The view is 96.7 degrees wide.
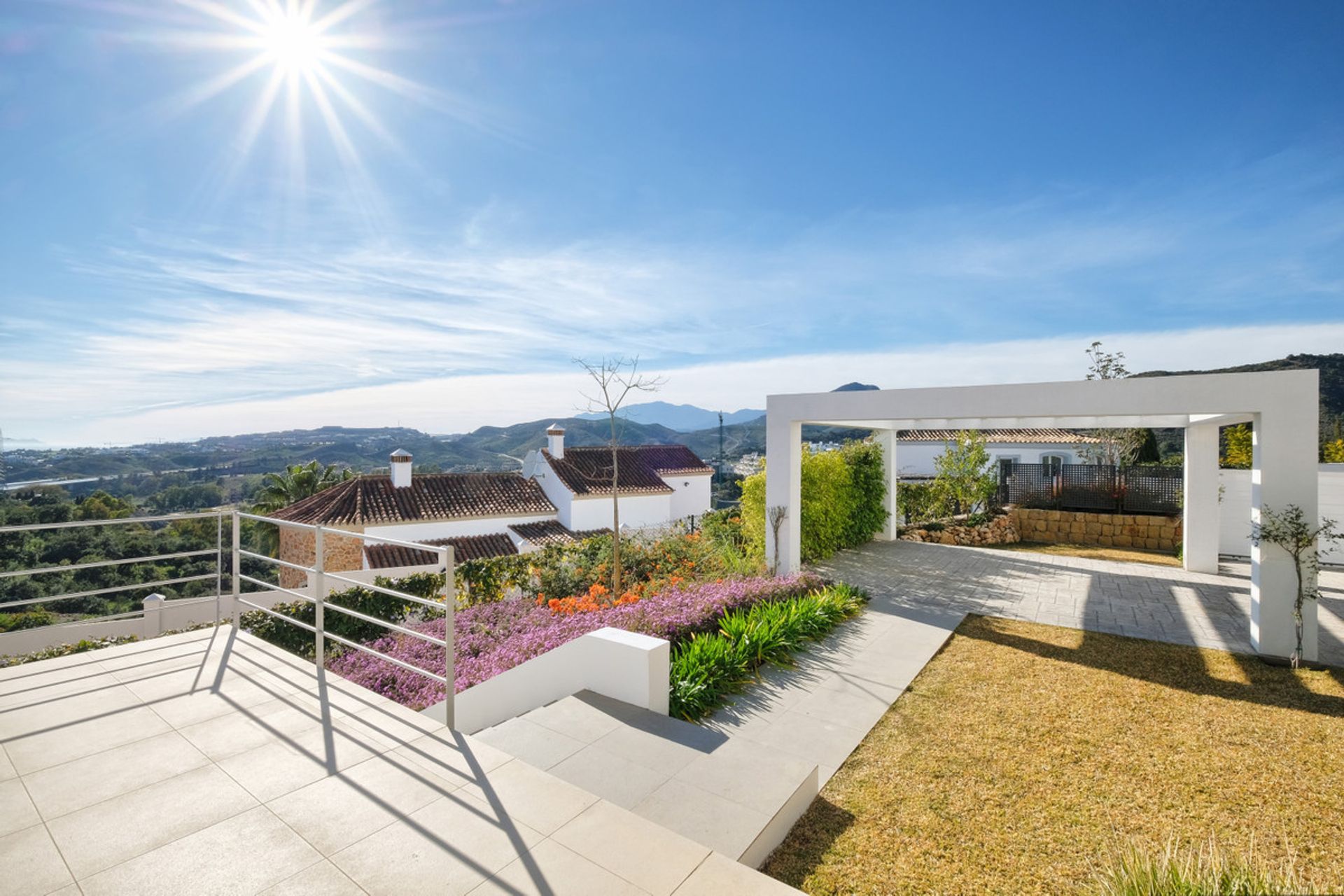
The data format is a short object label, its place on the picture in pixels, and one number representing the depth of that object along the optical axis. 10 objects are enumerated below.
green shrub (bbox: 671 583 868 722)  5.54
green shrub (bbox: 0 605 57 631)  12.67
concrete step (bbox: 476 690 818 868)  3.24
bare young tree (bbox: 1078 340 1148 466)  20.06
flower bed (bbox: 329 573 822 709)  6.43
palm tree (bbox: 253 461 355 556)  32.62
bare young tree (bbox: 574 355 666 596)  12.34
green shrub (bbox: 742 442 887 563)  12.57
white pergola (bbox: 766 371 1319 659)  6.95
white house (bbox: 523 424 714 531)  27.06
